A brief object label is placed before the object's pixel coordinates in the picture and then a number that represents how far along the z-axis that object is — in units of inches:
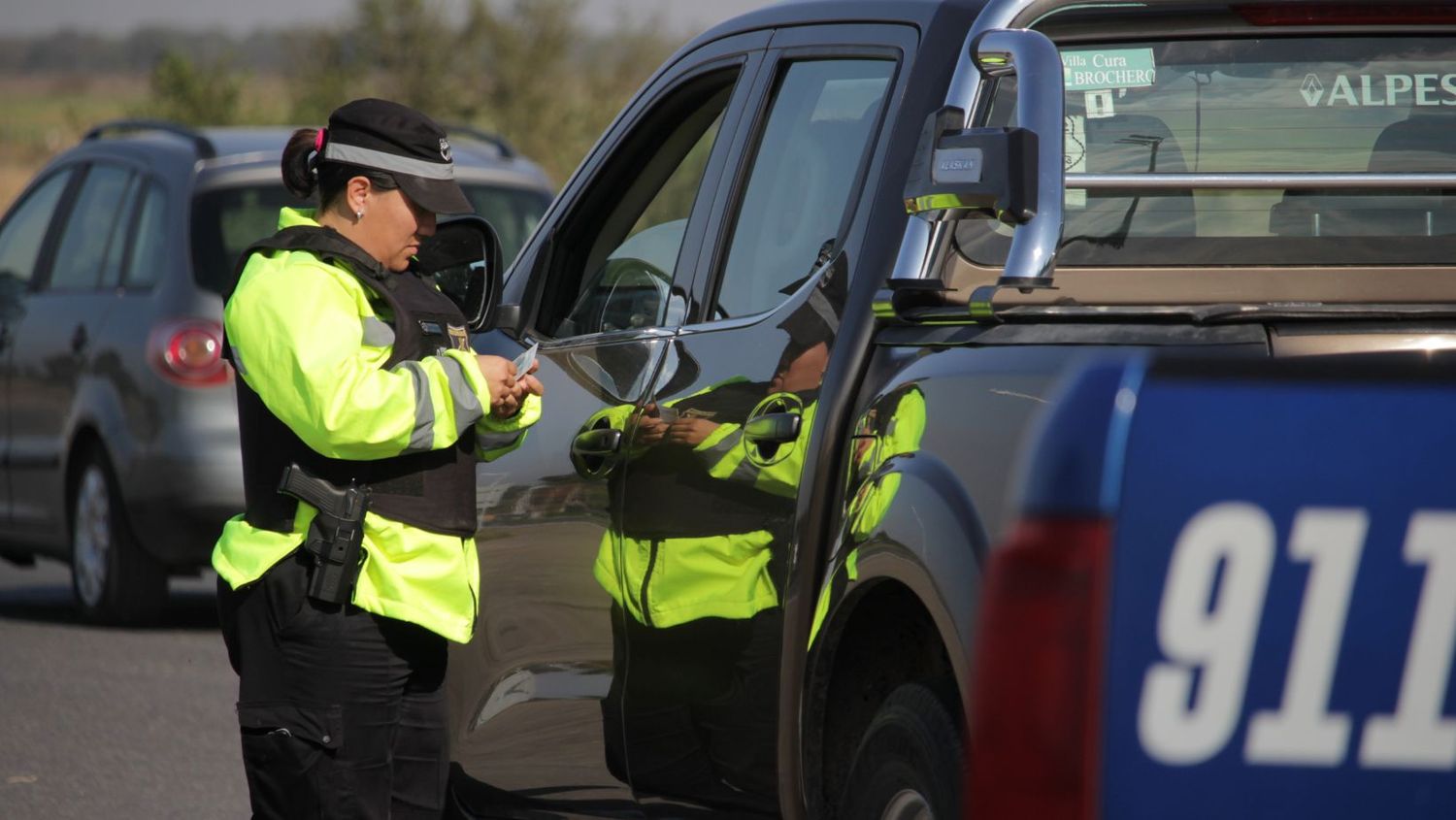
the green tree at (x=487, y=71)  3341.5
